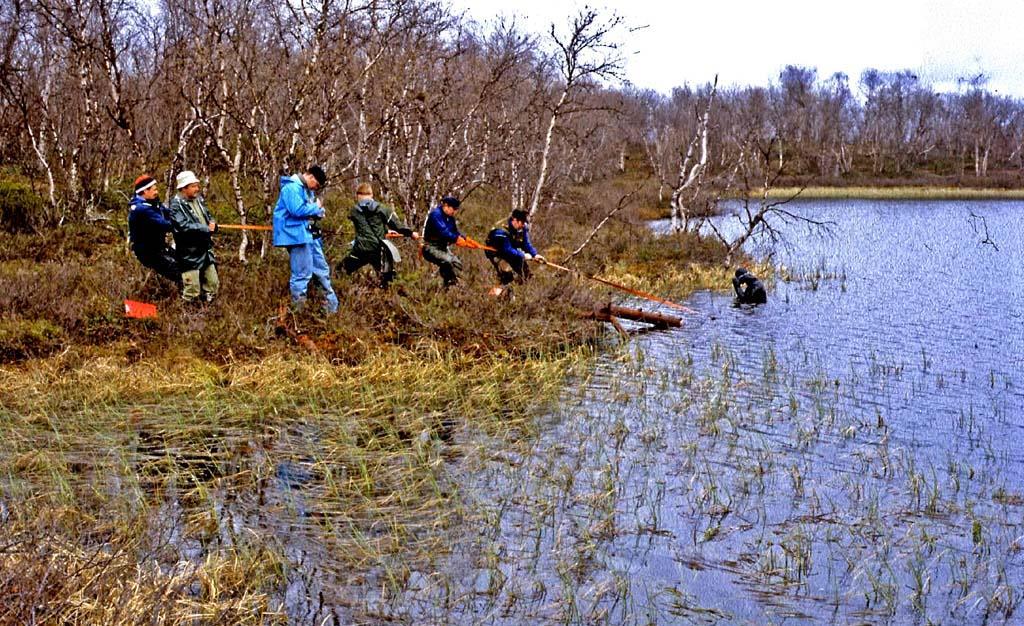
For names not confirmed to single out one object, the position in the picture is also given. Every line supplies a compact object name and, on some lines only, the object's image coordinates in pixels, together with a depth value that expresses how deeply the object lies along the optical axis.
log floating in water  14.07
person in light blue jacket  11.38
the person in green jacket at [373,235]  12.68
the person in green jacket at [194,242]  11.43
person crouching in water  17.83
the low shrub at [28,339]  10.58
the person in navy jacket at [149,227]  11.30
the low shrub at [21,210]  16.52
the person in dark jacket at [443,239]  13.34
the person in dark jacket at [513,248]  14.31
